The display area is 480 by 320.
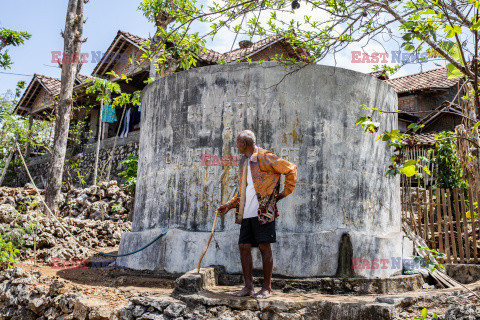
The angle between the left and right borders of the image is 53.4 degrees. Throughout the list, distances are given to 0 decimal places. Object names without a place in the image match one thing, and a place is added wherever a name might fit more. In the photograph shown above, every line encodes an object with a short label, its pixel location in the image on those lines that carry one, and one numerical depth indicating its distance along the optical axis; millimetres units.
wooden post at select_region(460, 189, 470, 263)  7843
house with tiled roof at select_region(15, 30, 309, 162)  19250
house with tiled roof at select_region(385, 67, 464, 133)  21750
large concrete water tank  5660
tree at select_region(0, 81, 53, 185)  18141
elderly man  4633
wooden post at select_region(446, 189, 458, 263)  7953
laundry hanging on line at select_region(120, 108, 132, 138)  20172
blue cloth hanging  20625
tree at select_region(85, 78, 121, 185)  13625
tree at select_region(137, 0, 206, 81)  6188
